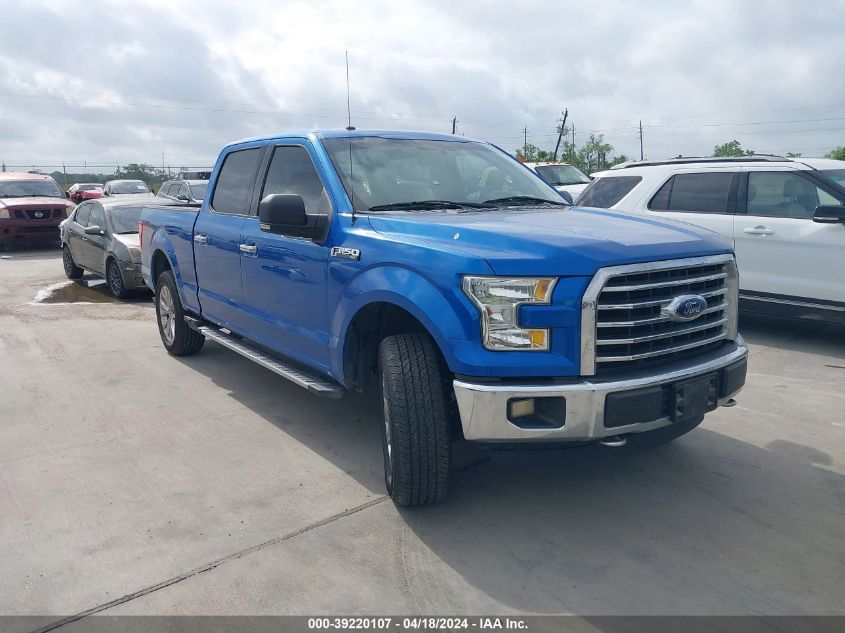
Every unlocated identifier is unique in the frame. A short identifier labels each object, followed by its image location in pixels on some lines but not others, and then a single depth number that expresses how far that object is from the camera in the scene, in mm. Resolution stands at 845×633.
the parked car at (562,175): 16703
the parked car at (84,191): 32616
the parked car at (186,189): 17483
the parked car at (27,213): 16281
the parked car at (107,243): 10148
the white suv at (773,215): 6883
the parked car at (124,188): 29578
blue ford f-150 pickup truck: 3236
